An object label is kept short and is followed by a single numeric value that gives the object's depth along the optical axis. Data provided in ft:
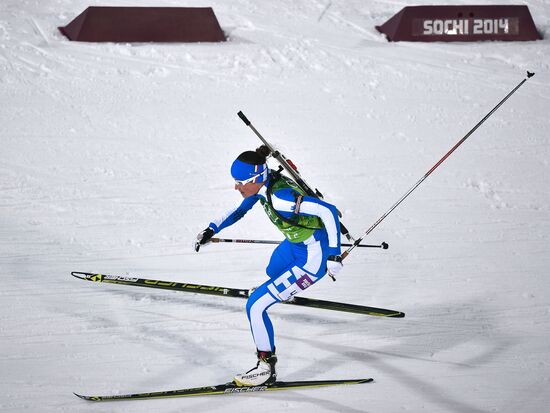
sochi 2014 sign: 76.02
